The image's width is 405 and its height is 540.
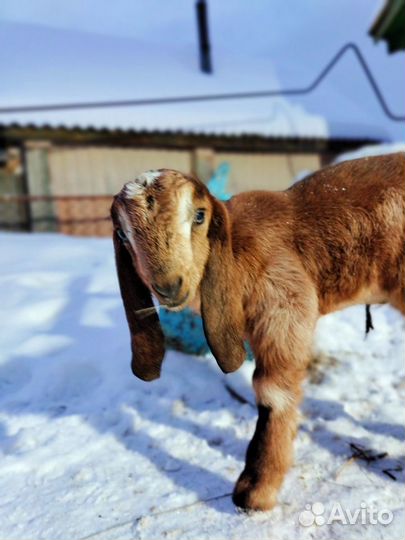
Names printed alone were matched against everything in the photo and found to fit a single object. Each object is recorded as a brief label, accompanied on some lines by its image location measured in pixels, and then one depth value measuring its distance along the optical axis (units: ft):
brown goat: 1.39
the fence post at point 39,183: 25.47
